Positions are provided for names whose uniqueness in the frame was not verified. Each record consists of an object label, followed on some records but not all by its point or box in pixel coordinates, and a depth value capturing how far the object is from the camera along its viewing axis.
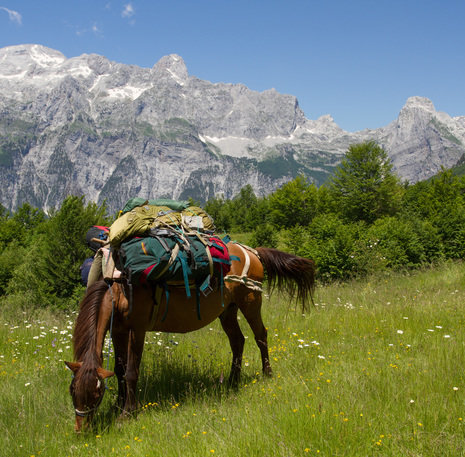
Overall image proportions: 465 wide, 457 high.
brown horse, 3.48
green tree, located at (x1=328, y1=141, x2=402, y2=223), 31.81
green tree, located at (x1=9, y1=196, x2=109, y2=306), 11.30
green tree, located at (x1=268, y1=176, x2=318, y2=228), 47.16
